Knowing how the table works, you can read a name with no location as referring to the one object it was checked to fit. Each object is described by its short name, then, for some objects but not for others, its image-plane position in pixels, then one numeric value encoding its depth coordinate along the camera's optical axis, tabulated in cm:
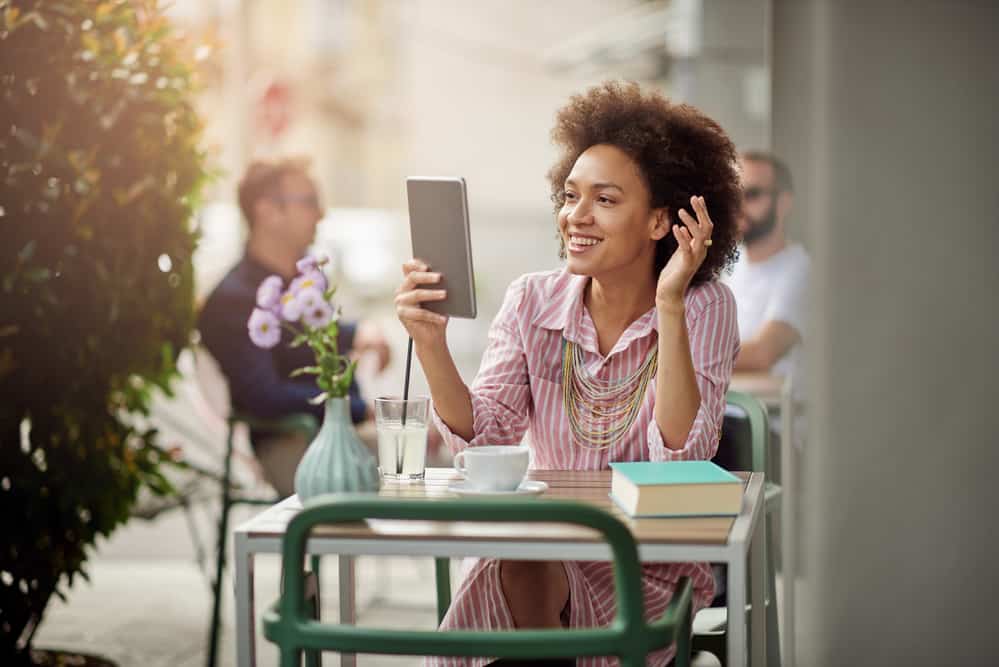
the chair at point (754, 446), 538
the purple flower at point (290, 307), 491
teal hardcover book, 466
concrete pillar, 452
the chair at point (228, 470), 615
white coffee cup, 478
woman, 497
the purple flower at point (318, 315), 489
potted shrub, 548
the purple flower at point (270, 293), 498
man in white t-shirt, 716
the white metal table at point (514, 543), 456
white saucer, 479
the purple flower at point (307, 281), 495
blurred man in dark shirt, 653
